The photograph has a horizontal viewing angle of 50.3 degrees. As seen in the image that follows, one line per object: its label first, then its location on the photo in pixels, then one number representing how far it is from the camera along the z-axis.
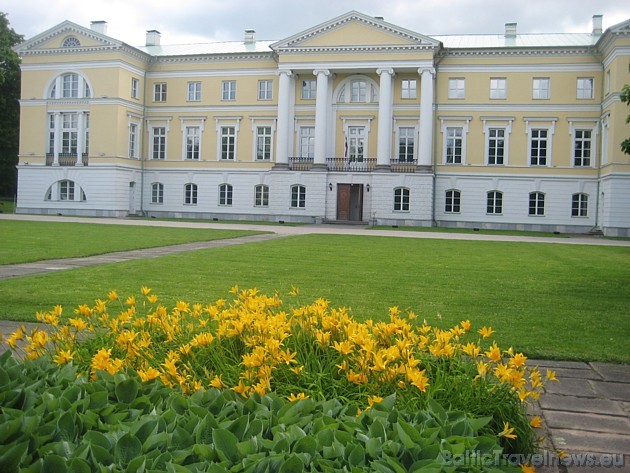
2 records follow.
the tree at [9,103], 55.69
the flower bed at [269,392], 3.19
